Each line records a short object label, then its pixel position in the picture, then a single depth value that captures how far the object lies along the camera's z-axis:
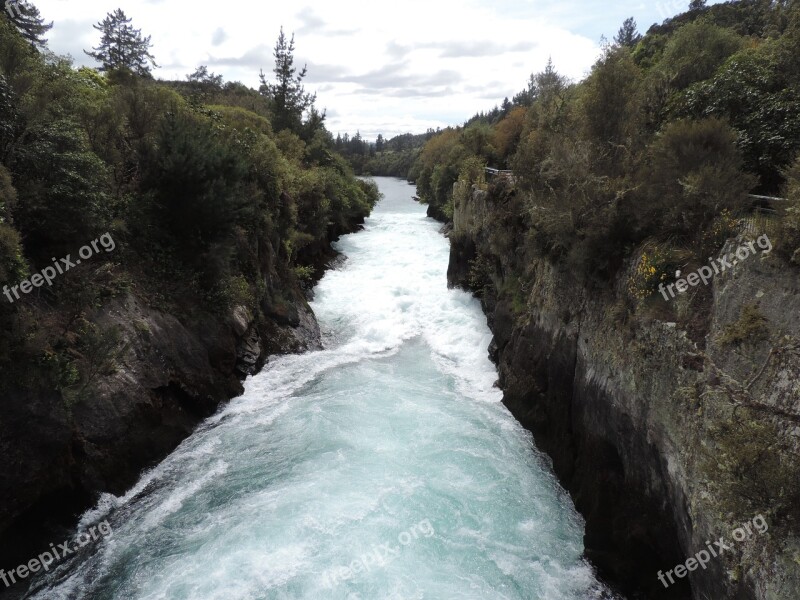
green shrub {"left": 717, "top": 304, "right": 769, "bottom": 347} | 5.75
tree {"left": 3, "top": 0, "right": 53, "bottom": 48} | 35.88
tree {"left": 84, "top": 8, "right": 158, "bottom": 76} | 47.84
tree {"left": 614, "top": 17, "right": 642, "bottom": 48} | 71.44
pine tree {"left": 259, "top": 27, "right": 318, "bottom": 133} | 38.91
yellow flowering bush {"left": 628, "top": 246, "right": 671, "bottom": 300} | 7.89
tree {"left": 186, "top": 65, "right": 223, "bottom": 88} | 60.33
